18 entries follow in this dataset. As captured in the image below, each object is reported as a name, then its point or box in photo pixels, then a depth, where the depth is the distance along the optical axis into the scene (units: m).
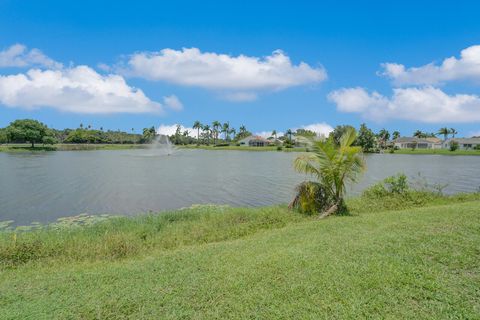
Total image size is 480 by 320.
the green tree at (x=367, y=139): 83.12
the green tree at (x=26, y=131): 79.06
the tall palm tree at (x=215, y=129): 127.69
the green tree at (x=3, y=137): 87.21
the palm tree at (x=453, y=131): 109.50
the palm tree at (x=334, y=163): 11.43
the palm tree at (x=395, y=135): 119.56
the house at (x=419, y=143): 102.25
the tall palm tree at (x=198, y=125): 131.00
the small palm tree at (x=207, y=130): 130.32
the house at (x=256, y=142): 113.50
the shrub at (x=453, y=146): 88.00
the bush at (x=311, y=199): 11.76
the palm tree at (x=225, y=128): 129.88
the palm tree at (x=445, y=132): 109.81
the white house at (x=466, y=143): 96.88
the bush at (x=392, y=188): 14.70
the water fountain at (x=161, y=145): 79.25
